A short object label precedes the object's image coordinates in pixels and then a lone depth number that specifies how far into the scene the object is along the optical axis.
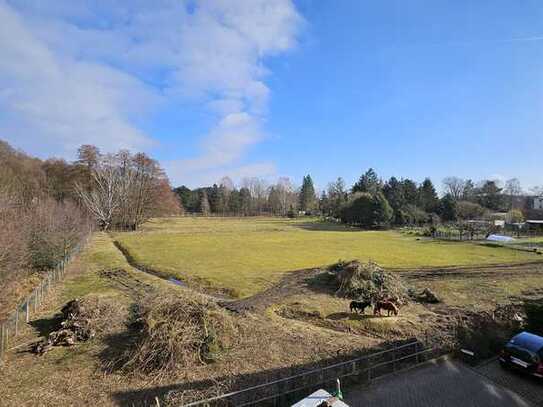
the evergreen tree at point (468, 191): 111.00
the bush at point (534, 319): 14.34
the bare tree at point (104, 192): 60.18
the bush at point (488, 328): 13.64
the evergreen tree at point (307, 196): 137.77
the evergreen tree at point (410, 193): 93.12
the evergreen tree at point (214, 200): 134.41
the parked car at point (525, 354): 10.88
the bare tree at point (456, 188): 119.57
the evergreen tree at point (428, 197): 90.56
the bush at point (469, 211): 84.62
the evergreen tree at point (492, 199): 98.81
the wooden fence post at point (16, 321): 14.37
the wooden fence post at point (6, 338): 12.91
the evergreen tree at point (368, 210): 75.44
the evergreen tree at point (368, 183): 108.75
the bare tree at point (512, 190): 121.49
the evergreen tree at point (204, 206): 126.89
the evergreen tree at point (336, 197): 101.16
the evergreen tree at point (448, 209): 84.47
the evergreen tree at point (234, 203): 133.75
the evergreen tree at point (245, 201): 134.12
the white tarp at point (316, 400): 7.35
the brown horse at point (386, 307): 17.08
